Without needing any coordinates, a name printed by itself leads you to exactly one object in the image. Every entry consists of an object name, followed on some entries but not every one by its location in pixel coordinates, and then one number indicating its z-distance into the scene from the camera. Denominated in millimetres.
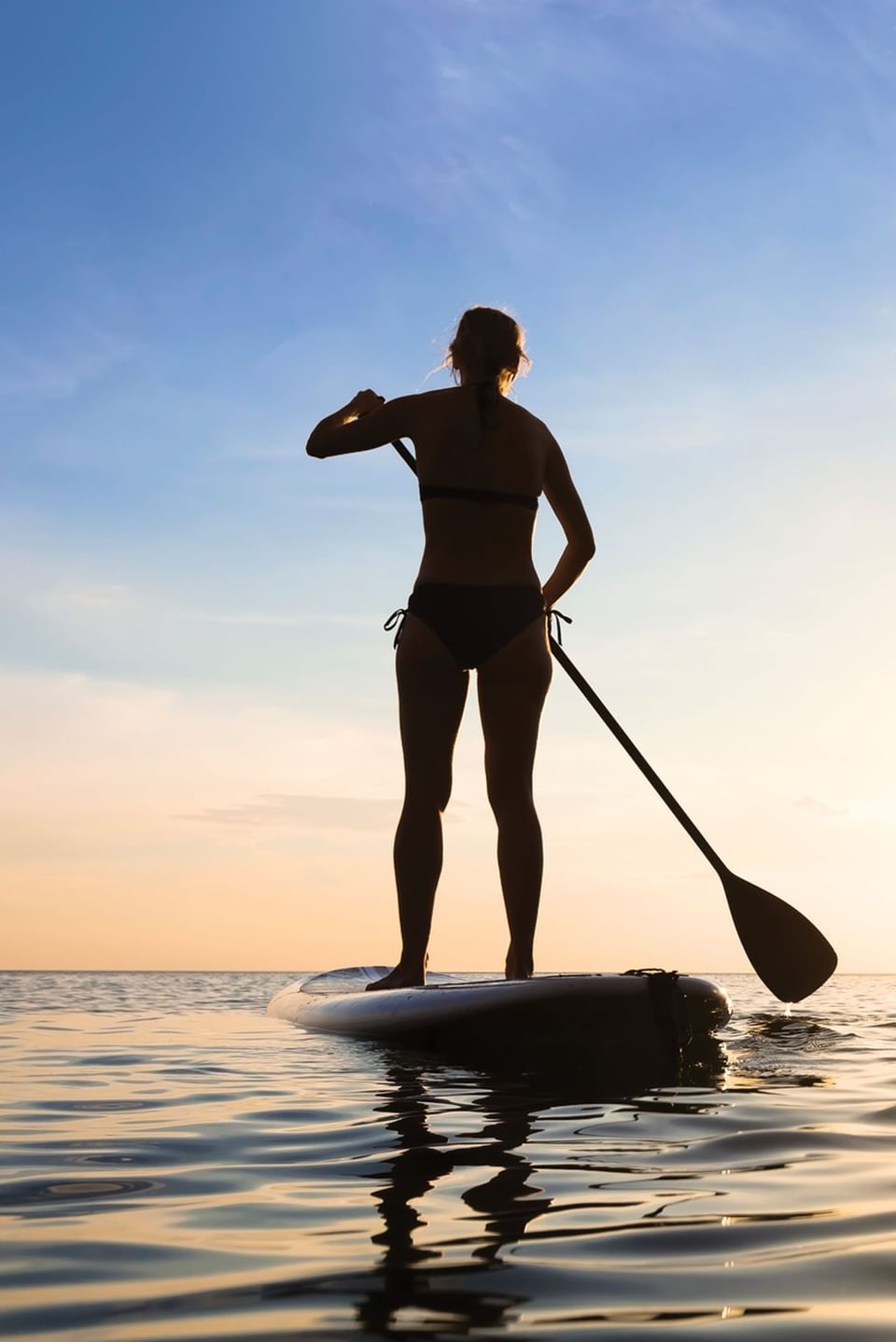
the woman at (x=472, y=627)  4848
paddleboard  3994
